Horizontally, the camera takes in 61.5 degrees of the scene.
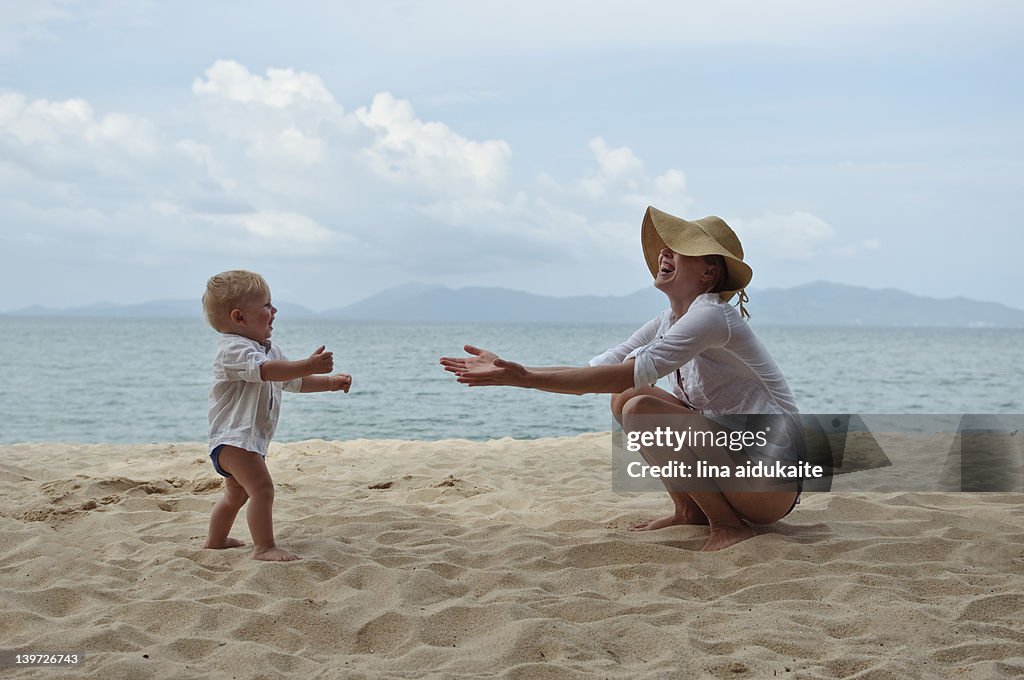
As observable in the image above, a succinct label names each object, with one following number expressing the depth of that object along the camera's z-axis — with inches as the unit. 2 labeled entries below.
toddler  136.3
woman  138.9
